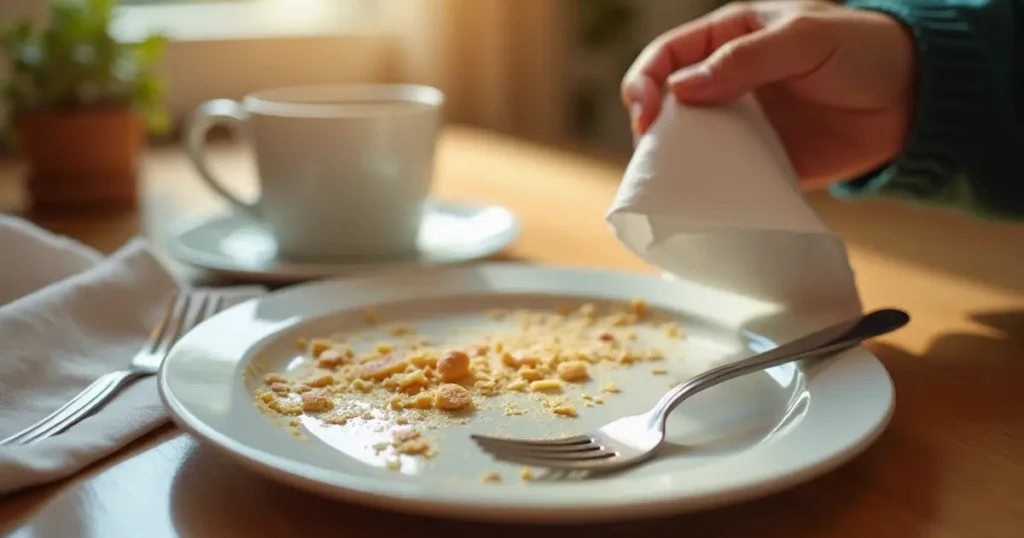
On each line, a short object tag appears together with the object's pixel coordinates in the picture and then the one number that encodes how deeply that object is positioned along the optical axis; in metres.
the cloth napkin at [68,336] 0.50
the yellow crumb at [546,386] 0.59
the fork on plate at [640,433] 0.46
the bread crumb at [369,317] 0.73
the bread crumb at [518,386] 0.59
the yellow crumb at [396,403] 0.56
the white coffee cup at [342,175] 0.87
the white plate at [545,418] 0.40
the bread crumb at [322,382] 0.59
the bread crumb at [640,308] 0.74
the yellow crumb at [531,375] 0.60
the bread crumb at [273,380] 0.60
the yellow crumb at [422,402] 0.55
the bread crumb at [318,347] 0.66
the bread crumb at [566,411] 0.55
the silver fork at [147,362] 0.53
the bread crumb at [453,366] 0.59
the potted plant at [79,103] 1.12
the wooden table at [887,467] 0.44
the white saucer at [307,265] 0.85
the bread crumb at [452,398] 0.55
